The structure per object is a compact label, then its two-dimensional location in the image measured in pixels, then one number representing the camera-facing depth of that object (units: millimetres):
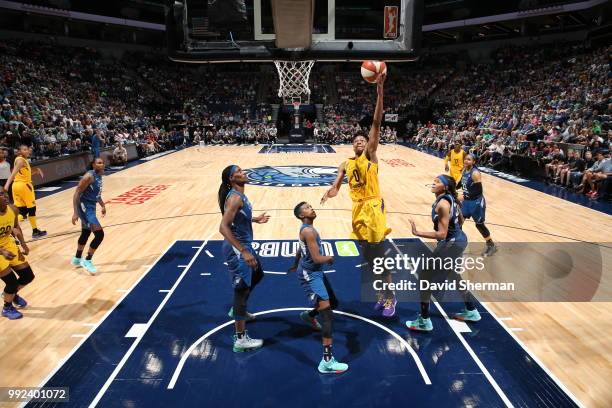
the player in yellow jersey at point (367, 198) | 5168
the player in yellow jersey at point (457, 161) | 10453
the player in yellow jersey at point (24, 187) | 8391
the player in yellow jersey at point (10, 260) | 5145
